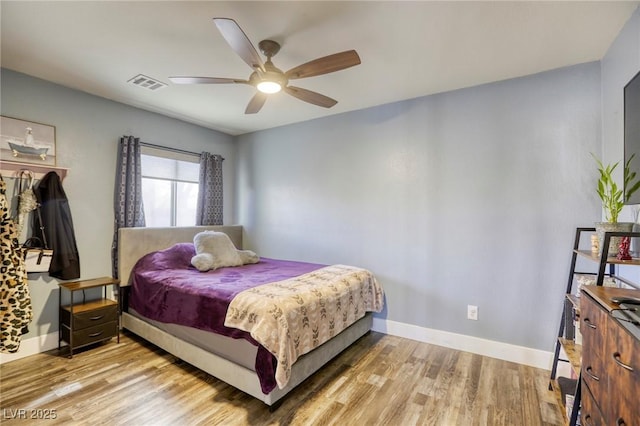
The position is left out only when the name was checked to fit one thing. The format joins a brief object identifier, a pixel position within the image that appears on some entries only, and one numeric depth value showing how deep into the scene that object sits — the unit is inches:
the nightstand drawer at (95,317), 106.7
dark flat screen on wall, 65.2
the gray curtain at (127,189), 130.6
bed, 79.3
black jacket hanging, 107.7
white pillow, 125.3
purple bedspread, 86.4
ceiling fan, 65.3
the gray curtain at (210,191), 166.9
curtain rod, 142.2
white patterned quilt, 75.9
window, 147.3
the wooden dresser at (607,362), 35.5
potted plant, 66.9
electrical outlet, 111.8
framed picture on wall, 102.2
